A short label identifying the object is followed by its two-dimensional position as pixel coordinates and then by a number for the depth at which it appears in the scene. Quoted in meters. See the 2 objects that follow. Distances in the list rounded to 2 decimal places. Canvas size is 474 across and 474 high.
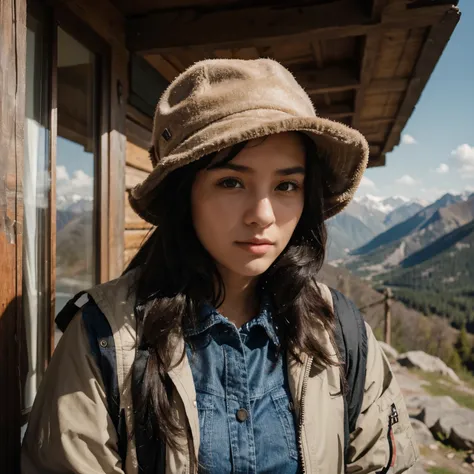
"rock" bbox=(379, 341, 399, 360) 11.07
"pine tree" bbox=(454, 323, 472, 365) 33.97
